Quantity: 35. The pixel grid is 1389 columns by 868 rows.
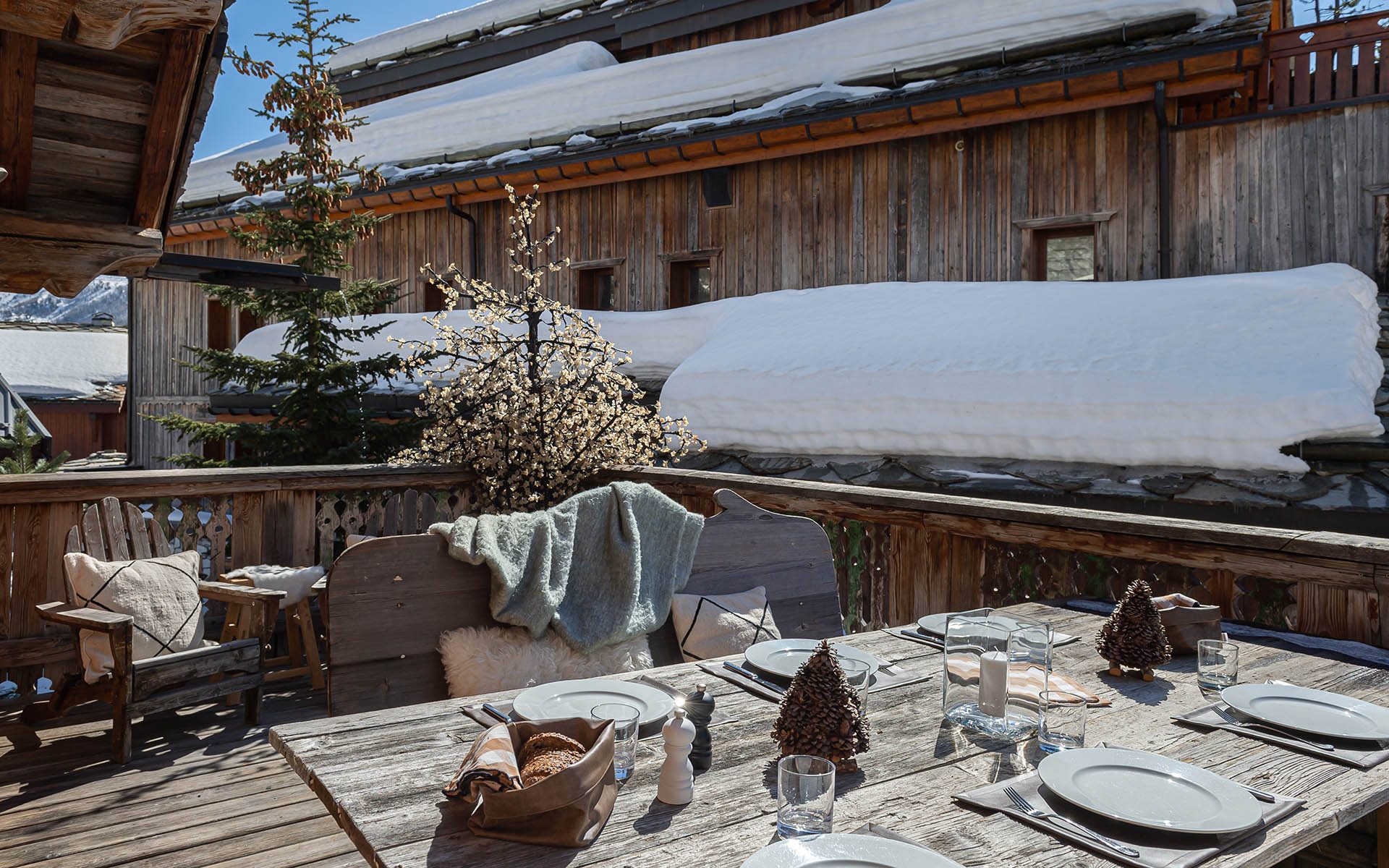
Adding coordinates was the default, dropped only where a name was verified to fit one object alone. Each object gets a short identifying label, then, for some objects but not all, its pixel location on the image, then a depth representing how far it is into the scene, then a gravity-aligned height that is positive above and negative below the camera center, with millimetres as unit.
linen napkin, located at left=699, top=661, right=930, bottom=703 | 2045 -567
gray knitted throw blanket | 2646 -382
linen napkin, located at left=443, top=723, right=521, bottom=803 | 1335 -491
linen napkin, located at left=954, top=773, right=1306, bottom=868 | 1293 -594
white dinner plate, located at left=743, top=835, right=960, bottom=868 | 1219 -564
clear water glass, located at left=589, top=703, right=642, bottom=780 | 1554 -524
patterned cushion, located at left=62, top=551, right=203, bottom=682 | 3645 -649
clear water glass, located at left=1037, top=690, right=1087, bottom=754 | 1612 -514
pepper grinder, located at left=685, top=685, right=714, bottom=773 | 1594 -511
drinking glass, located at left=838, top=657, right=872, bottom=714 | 1703 -482
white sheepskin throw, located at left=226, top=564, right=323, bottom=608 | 4316 -662
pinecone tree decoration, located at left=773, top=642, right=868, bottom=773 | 1559 -484
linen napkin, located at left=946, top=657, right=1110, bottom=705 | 1789 -490
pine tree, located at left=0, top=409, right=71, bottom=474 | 7648 -160
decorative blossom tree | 5121 +132
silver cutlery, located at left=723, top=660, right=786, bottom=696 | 2061 -564
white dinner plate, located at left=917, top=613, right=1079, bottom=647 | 2430 -535
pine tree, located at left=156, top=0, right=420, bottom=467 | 7367 +1157
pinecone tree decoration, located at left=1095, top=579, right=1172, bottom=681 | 2109 -480
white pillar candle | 1765 -484
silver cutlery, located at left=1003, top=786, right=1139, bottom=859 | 1319 -584
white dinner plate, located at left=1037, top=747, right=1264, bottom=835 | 1363 -571
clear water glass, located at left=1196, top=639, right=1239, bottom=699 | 1998 -518
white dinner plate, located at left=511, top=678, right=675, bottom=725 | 1802 -535
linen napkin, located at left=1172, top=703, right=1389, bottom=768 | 1638 -587
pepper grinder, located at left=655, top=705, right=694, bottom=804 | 1457 -529
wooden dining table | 1310 -586
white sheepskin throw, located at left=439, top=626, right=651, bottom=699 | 2492 -632
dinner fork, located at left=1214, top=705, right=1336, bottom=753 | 1739 -579
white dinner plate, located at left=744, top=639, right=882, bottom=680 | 2125 -533
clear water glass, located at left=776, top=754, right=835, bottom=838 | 1324 -522
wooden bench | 2359 -486
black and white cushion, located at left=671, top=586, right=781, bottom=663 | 2930 -616
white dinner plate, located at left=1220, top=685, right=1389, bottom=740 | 1734 -558
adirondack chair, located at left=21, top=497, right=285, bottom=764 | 3488 -891
